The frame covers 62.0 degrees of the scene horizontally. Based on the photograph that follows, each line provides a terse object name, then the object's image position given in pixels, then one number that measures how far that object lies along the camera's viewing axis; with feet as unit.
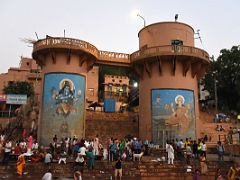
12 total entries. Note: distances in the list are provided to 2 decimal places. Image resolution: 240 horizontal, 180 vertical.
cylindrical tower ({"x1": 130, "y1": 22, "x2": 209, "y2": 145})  54.30
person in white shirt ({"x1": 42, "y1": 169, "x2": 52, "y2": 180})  24.52
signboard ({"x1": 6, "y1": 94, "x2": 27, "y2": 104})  82.74
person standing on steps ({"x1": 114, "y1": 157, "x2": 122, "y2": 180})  33.13
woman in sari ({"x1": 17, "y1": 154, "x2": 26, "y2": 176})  33.28
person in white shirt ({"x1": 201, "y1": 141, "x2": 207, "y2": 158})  42.67
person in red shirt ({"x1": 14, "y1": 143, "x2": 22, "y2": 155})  38.28
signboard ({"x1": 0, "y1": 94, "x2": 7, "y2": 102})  108.09
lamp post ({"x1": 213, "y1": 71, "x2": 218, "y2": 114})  103.47
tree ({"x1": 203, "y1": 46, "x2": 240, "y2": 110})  108.39
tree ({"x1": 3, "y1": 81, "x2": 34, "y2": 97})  111.21
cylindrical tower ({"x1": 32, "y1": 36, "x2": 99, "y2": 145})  51.67
